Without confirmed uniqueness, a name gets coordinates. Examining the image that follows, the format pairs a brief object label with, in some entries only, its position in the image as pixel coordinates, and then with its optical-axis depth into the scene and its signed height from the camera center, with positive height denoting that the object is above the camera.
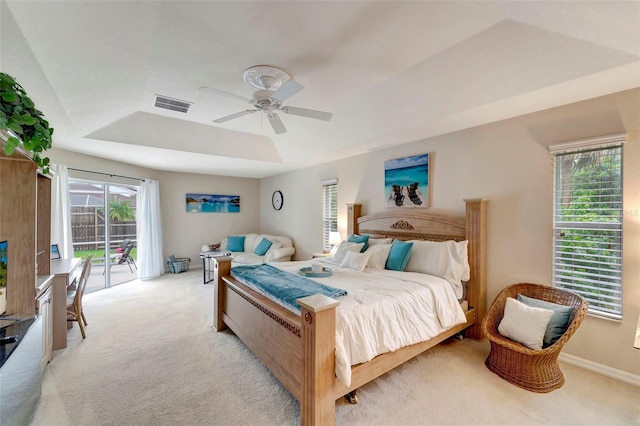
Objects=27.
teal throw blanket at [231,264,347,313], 2.26 -0.72
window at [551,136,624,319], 2.33 -0.13
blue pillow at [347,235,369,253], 3.88 -0.46
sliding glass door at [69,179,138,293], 4.80 -0.31
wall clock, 6.78 +0.27
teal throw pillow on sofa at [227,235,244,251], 6.56 -0.82
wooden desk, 2.80 -1.03
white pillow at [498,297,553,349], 2.35 -1.06
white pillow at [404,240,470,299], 2.96 -0.61
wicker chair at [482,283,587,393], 2.19 -1.29
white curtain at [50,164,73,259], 3.98 +0.00
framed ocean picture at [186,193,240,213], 6.74 +0.20
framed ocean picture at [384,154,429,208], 3.72 +0.41
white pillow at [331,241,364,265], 3.71 -0.58
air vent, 3.16 +1.33
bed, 1.75 -0.99
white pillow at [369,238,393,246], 3.81 -0.46
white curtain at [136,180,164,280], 5.70 -0.42
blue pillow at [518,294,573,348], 2.34 -1.03
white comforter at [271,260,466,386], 1.93 -0.88
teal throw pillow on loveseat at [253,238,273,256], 6.02 -0.83
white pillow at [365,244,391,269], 3.43 -0.61
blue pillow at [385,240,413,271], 3.28 -0.59
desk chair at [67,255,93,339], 3.03 -1.04
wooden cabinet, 1.92 -0.11
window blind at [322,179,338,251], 5.23 +0.00
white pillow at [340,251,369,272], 3.33 -0.66
